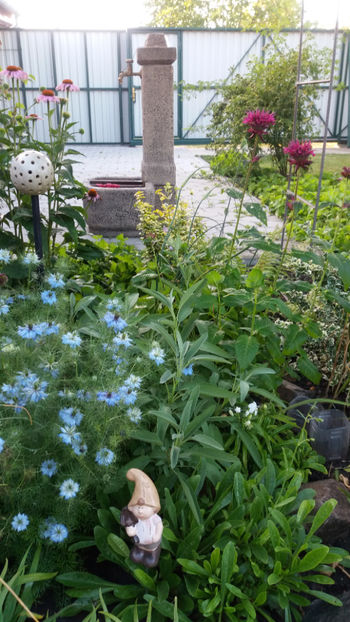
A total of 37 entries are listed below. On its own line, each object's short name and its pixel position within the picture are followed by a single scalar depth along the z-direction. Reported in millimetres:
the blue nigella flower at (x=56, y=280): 1500
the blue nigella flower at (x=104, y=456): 1195
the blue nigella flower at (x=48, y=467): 1214
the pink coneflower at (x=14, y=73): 2763
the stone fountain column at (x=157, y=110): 5043
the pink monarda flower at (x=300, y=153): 2047
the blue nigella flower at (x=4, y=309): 1386
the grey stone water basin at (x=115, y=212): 4602
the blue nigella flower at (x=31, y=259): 1596
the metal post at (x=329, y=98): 2551
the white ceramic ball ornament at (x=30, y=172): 1811
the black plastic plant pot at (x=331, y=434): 1851
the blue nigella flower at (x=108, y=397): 1183
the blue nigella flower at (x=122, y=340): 1266
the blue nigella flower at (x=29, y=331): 1232
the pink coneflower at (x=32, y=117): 2668
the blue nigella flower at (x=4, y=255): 1576
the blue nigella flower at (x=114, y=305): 1416
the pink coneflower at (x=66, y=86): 3006
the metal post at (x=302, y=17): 2730
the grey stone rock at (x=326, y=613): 1321
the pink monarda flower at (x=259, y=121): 1956
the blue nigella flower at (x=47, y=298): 1438
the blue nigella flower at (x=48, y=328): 1276
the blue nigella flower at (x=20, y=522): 1148
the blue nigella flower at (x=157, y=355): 1311
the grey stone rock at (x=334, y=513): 1546
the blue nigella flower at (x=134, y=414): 1259
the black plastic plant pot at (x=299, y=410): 1938
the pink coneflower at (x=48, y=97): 2708
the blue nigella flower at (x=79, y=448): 1188
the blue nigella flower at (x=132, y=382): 1258
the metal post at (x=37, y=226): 1935
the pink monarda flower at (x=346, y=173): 2188
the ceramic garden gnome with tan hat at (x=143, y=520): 1147
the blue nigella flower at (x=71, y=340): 1233
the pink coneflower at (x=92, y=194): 3209
